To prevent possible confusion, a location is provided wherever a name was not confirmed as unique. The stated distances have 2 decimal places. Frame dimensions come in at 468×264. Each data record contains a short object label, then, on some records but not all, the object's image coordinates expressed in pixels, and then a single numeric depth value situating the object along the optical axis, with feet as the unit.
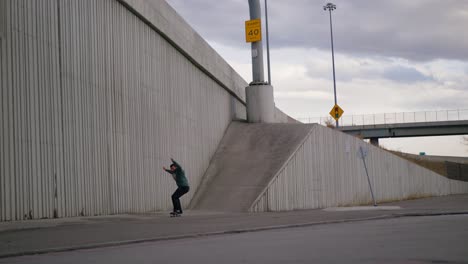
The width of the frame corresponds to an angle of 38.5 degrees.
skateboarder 57.11
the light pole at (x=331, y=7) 182.09
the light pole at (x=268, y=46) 126.29
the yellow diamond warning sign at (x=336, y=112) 138.92
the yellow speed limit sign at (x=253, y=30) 90.89
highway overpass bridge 220.84
